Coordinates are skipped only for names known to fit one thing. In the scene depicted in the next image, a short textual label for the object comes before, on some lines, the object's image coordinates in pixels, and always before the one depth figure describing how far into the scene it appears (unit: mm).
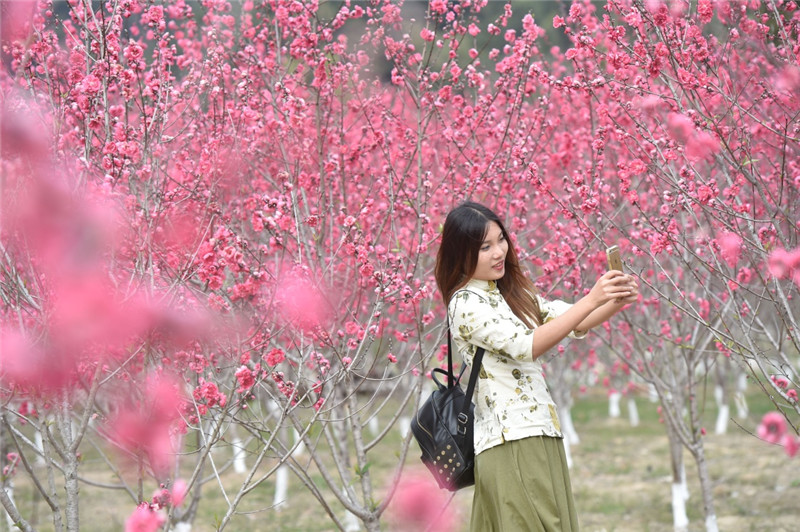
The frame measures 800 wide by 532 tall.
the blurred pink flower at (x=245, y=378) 6811
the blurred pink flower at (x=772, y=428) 8281
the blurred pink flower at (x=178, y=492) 6744
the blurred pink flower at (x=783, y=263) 6953
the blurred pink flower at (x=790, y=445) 7833
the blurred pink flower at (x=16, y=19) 7547
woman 5895
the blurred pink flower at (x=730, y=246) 8312
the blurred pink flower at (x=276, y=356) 7227
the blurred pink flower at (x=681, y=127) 7699
